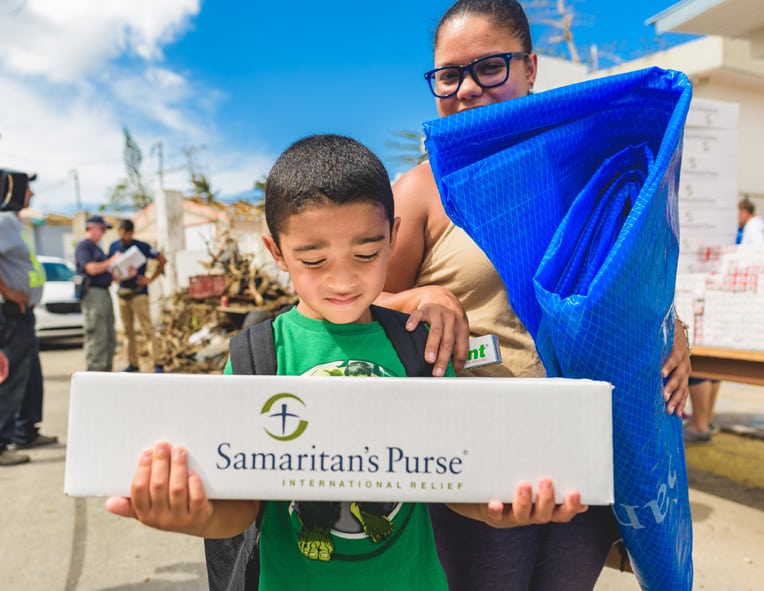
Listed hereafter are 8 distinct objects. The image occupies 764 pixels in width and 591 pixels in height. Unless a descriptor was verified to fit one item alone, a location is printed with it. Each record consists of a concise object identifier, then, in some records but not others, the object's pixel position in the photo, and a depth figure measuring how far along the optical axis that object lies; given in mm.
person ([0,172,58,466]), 3818
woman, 1208
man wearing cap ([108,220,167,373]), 6895
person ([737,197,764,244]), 5219
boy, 968
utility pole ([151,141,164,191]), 21656
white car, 9484
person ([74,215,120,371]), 6066
